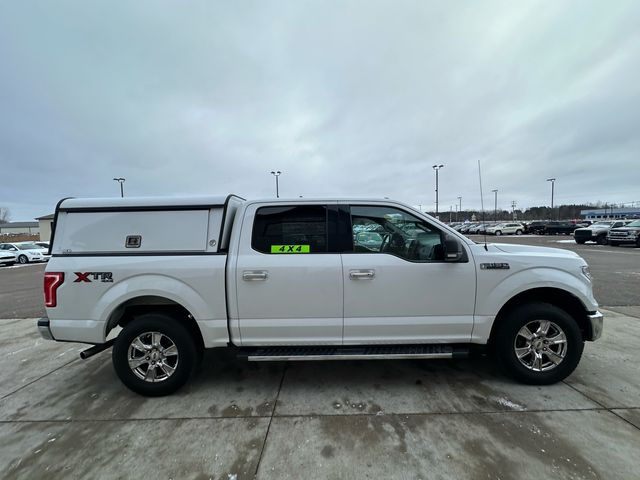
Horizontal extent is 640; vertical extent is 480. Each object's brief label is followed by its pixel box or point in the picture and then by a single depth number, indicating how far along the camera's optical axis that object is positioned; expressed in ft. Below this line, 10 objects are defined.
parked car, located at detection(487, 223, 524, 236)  139.54
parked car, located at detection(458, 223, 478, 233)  163.53
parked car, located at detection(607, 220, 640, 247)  61.00
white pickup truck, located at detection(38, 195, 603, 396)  10.15
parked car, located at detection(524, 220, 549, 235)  132.87
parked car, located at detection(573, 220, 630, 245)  72.02
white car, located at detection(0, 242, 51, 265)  71.15
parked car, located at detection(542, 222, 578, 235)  123.13
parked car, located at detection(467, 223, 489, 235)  149.46
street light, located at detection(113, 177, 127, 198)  119.55
